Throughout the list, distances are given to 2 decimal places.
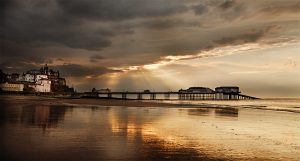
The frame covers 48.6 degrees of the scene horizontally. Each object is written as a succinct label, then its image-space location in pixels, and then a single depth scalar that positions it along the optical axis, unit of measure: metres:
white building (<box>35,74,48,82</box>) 172.21
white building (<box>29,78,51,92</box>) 157.12
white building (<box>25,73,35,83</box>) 188.20
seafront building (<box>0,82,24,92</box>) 125.72
